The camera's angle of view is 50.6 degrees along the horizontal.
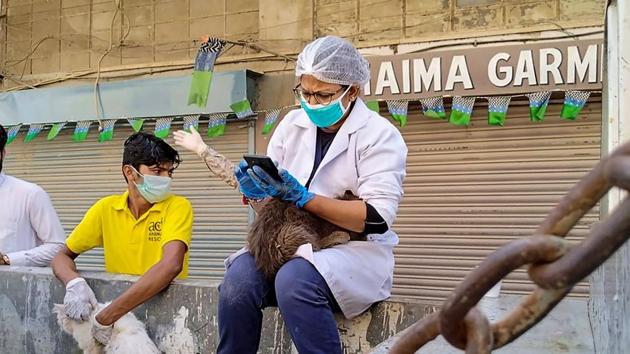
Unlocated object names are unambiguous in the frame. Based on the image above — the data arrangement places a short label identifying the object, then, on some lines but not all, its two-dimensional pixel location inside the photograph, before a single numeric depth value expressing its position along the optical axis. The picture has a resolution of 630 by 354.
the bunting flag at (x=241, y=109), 7.00
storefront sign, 5.75
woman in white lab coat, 2.53
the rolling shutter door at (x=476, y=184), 6.11
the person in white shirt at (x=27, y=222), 4.21
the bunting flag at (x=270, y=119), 6.99
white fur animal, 3.31
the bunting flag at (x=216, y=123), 7.28
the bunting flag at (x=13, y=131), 8.39
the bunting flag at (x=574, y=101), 5.79
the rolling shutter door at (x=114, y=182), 7.53
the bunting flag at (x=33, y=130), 8.27
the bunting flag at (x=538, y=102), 5.91
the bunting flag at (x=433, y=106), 6.26
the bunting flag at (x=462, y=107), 6.17
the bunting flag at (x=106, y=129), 7.86
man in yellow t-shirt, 3.66
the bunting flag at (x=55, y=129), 8.14
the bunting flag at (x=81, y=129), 8.05
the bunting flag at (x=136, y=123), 7.63
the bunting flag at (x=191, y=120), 7.39
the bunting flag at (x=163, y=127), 7.56
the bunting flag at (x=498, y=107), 6.07
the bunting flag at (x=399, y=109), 6.38
